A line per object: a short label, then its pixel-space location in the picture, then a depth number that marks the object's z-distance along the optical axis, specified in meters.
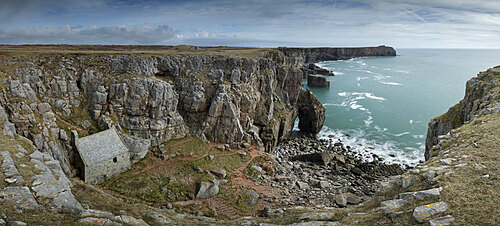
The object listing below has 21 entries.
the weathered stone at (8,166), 13.71
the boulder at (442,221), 9.53
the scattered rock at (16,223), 9.58
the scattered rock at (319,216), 14.18
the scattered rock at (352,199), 30.88
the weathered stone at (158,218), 15.23
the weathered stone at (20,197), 11.35
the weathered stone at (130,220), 12.71
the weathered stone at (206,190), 30.25
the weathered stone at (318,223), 12.84
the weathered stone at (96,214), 12.05
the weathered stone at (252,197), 30.01
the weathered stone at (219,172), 34.75
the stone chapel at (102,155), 29.23
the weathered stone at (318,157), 43.83
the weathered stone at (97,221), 11.34
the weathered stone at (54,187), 12.90
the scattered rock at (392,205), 11.74
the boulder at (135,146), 34.53
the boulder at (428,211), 10.24
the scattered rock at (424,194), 11.66
